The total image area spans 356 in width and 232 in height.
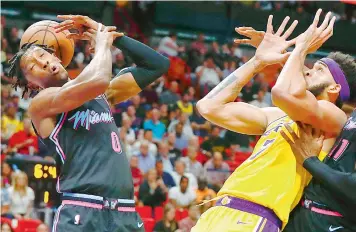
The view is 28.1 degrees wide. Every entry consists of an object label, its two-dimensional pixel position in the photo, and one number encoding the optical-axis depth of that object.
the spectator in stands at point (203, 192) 12.41
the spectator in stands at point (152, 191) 11.99
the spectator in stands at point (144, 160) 12.87
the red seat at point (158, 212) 11.91
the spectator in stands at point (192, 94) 16.19
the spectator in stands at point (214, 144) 14.46
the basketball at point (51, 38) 5.41
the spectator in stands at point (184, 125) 14.58
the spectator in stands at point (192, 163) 13.36
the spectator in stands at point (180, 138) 14.33
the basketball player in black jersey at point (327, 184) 4.54
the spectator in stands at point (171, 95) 15.87
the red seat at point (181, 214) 11.73
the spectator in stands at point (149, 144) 13.04
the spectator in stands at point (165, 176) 12.64
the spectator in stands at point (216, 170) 13.42
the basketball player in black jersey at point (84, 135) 4.89
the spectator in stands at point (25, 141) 11.84
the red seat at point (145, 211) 11.69
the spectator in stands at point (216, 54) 17.75
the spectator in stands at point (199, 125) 15.21
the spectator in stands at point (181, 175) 12.70
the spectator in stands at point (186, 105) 15.62
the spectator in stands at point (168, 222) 11.12
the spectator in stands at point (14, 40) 15.07
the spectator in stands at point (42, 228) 9.85
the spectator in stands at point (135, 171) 12.45
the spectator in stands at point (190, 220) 11.36
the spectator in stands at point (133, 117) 14.10
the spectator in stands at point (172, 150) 13.60
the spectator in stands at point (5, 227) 10.09
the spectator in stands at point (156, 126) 14.27
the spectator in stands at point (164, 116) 14.68
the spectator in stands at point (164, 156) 13.25
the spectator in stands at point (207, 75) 16.92
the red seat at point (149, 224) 11.00
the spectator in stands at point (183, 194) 12.24
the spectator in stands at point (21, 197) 10.58
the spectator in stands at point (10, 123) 12.36
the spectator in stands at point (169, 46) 17.25
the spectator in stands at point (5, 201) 10.70
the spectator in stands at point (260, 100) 16.47
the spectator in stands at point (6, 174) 10.93
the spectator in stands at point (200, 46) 17.84
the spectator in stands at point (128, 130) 13.25
